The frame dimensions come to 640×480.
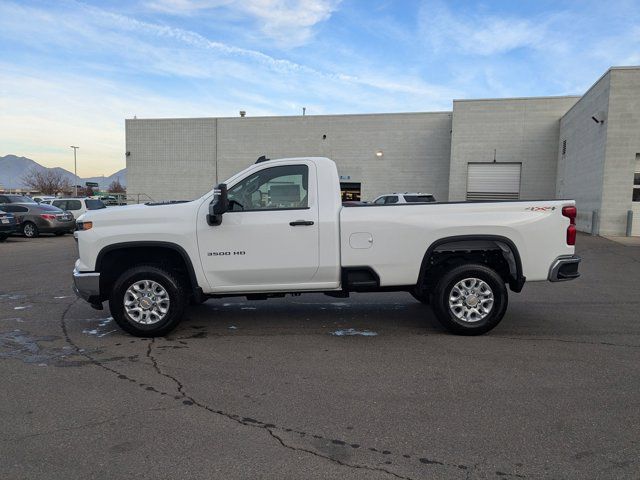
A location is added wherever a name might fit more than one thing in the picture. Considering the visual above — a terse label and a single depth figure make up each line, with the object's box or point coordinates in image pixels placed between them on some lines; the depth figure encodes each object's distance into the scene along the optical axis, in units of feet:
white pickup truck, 18.30
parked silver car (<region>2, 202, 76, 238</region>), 64.09
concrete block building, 59.62
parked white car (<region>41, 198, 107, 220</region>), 73.92
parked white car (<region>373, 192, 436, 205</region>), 66.23
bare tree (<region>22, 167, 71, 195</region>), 275.59
